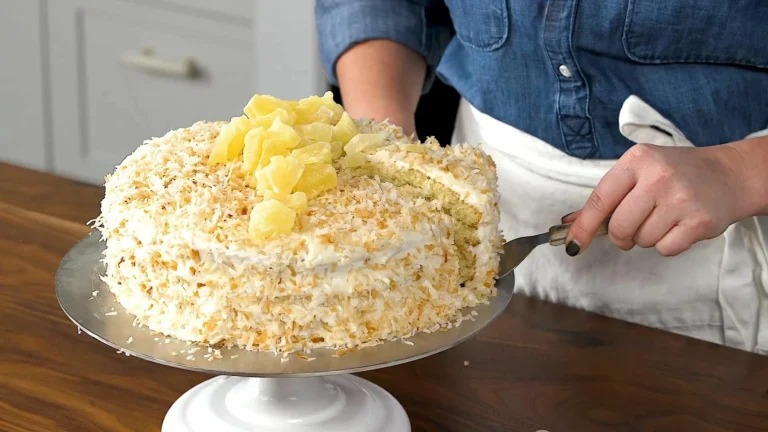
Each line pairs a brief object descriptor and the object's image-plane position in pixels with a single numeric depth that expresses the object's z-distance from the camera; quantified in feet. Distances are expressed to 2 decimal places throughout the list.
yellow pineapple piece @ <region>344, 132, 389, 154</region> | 3.43
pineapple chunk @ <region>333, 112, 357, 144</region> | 3.46
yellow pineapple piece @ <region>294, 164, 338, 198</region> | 3.14
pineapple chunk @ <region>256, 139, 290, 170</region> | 3.15
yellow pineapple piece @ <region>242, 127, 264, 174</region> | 3.19
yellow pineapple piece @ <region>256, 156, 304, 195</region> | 3.04
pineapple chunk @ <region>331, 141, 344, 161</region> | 3.40
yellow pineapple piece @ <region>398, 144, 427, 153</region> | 3.46
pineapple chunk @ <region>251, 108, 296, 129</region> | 3.31
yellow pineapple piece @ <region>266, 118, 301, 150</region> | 3.18
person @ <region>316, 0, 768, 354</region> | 4.11
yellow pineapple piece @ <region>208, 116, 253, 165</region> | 3.29
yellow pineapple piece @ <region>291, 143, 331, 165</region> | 3.17
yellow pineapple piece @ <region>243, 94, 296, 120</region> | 3.41
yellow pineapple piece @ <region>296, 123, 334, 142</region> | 3.37
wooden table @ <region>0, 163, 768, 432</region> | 3.51
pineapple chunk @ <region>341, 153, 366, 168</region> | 3.37
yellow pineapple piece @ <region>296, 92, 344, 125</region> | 3.51
